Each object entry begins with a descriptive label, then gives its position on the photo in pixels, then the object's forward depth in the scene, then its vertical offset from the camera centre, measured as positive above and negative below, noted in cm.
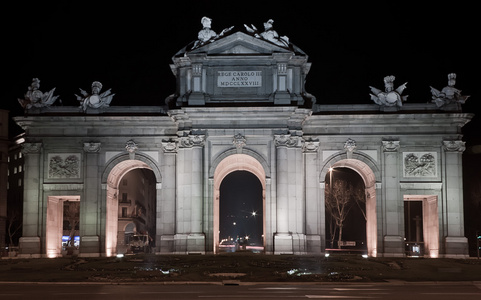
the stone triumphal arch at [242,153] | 5928 +545
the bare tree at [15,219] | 10911 +2
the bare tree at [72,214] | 9659 +68
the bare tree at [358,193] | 9688 +333
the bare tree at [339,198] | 9512 +267
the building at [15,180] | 11806 +682
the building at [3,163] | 10319 +814
